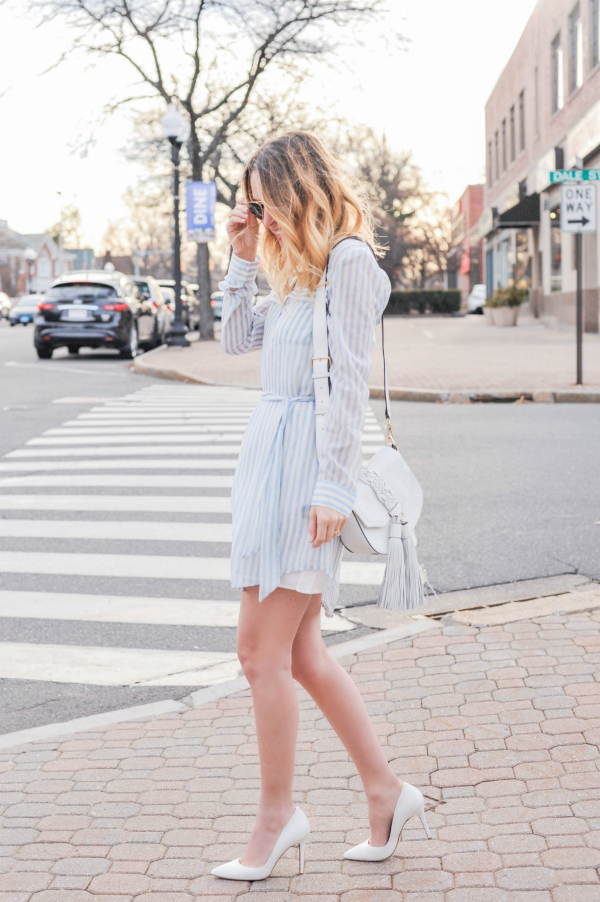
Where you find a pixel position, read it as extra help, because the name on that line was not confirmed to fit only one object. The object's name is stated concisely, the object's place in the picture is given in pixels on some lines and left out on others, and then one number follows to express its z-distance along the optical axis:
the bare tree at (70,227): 124.12
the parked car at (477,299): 52.28
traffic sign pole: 13.94
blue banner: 27.27
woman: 2.62
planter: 33.72
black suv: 20.86
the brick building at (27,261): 103.00
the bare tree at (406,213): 65.31
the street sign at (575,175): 13.13
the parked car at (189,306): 35.02
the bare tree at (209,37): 27.06
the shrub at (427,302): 53.00
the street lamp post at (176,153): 24.56
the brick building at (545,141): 26.28
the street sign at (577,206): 13.36
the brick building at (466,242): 71.25
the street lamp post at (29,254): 103.00
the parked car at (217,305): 50.06
